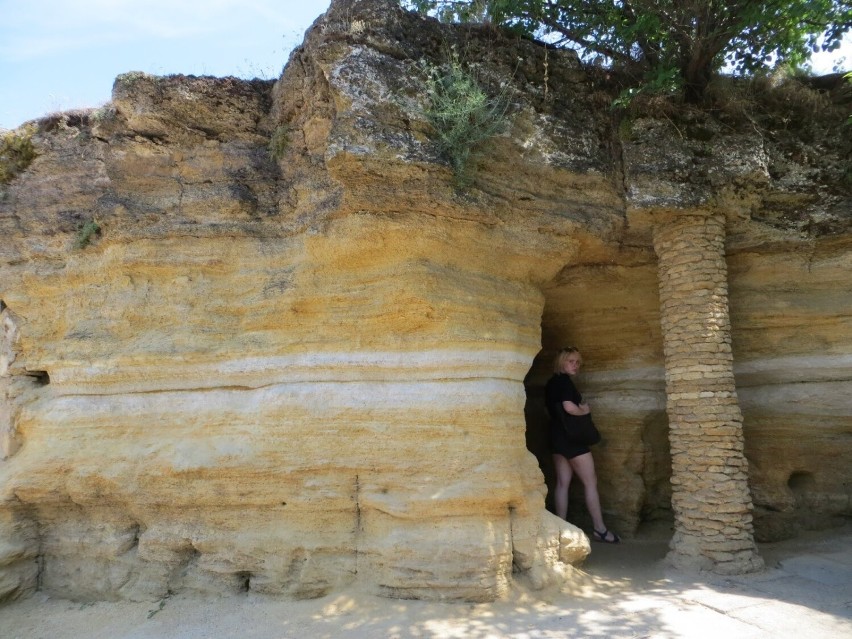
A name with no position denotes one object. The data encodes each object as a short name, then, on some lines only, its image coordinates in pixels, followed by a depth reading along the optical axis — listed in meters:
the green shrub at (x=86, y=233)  6.49
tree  6.52
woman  7.08
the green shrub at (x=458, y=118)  5.83
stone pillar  5.95
